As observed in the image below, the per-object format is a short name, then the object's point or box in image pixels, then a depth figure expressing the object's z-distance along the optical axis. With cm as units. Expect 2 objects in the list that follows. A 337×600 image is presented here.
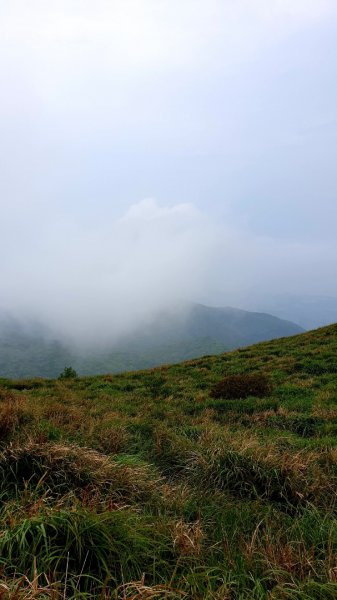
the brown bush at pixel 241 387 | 1478
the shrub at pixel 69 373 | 2678
